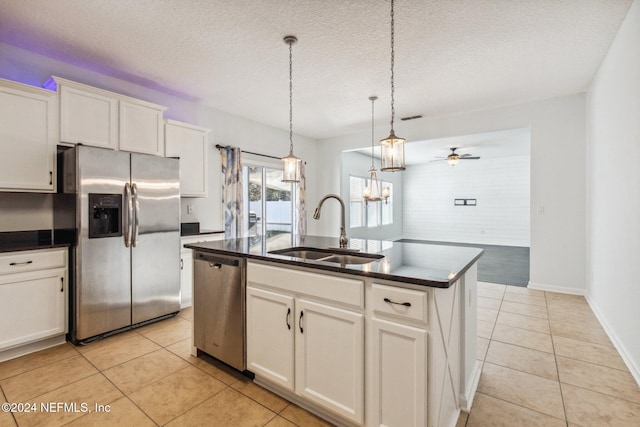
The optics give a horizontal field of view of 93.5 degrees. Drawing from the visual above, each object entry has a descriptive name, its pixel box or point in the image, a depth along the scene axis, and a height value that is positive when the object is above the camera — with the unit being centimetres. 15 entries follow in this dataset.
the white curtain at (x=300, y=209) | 598 +7
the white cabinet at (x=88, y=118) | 270 +89
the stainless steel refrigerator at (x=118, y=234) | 264 -20
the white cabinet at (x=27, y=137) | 245 +64
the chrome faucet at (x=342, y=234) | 230 -17
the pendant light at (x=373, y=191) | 490 +36
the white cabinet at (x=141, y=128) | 305 +90
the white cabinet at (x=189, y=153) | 356 +75
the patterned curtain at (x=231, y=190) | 459 +35
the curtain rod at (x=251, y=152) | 454 +102
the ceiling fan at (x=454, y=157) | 730 +136
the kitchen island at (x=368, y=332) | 133 -63
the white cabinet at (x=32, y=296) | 235 -68
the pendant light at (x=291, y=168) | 280 +42
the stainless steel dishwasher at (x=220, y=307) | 208 -69
